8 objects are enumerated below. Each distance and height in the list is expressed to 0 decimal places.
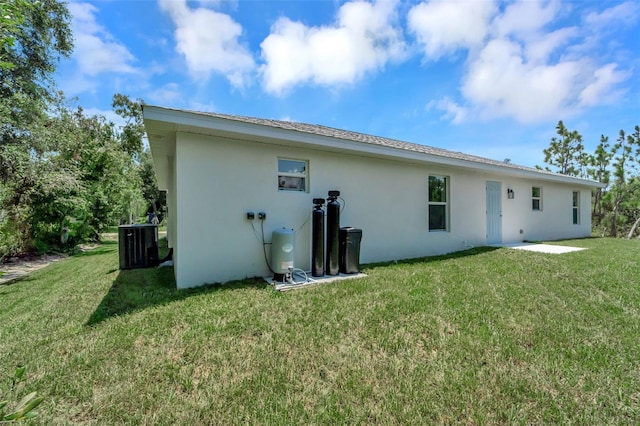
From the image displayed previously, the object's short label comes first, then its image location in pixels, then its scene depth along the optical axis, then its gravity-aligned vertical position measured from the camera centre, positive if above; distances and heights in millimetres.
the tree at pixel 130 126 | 23328 +7134
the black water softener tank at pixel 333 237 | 5496 -462
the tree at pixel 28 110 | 8328 +3058
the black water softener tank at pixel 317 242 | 5441 -550
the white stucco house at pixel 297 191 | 4852 +492
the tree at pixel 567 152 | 20953 +4487
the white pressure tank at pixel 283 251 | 5074 -666
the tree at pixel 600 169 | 19562 +2962
